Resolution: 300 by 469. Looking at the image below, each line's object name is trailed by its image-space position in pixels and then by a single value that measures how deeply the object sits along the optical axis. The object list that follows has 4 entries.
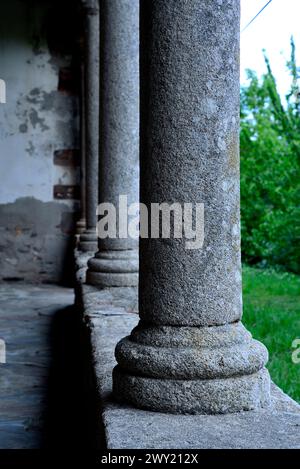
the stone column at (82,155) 7.41
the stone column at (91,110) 6.40
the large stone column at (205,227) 1.77
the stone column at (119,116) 3.91
